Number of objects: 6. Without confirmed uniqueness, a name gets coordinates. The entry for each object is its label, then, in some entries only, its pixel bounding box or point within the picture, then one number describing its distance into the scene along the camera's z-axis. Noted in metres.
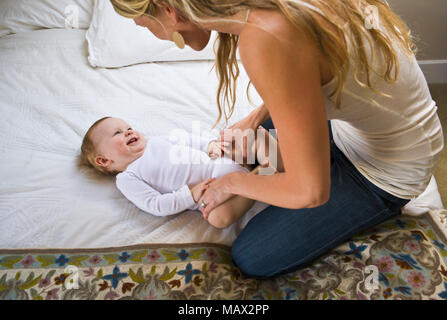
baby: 1.06
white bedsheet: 1.03
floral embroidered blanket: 0.90
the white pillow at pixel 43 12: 1.60
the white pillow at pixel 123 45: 1.45
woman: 0.61
